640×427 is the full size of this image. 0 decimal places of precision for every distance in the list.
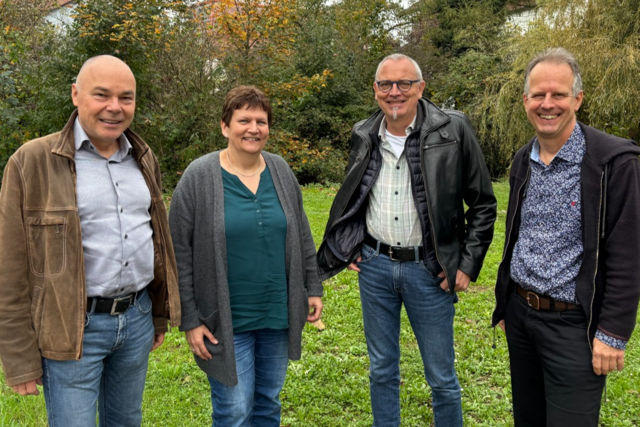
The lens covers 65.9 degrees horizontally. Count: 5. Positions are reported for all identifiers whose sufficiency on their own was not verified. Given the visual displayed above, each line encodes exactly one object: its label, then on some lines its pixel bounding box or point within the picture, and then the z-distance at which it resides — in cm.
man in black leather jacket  277
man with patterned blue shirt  212
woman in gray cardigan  255
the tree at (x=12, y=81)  895
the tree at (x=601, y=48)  1026
